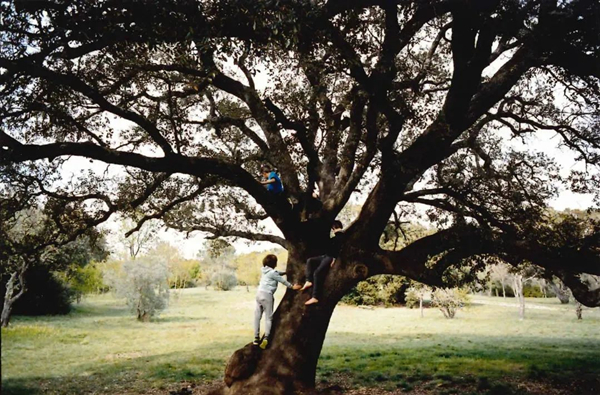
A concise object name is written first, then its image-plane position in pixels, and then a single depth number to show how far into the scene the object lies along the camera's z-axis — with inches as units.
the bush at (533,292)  1635.6
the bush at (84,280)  1050.9
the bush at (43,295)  925.3
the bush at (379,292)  1220.0
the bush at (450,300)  979.9
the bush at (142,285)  940.6
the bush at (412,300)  1179.3
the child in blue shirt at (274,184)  346.9
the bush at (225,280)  1925.4
